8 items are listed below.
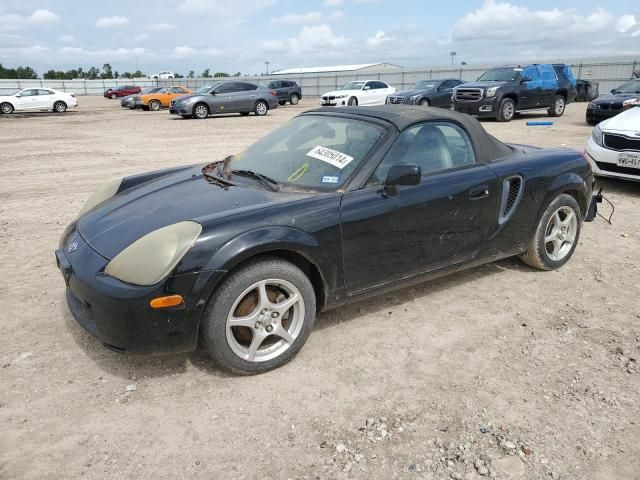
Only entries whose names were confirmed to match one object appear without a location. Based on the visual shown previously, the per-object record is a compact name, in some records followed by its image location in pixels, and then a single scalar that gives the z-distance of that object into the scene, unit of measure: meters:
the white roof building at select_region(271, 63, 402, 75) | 71.75
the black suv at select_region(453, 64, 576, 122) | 16.86
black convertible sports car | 2.72
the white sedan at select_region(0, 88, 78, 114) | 26.32
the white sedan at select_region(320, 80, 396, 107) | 24.25
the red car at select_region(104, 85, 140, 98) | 44.12
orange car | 29.14
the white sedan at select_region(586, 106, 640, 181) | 6.82
